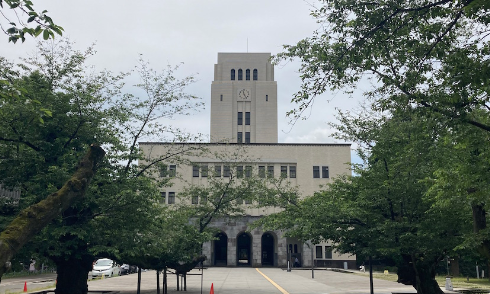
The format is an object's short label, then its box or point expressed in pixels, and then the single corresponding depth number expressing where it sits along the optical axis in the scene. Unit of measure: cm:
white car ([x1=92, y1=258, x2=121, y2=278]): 3954
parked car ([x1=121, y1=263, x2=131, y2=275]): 4644
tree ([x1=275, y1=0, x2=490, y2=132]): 879
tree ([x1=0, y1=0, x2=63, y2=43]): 645
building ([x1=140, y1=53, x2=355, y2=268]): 5738
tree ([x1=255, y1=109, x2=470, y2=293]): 1566
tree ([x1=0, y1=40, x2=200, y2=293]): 1355
